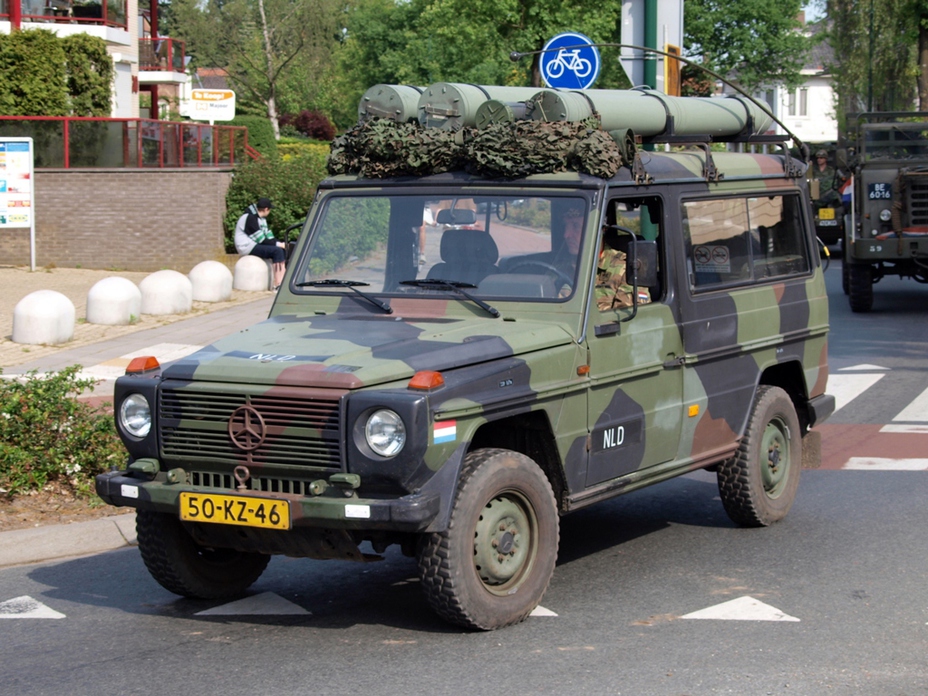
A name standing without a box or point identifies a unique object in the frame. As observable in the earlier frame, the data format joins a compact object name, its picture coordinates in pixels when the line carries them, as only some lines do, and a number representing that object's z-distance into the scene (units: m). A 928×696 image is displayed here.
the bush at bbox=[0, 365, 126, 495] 8.35
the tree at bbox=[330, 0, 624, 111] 36.88
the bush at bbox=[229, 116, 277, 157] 38.69
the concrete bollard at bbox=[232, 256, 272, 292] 21.08
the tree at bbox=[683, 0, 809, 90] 58.81
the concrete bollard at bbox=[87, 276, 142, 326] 17.00
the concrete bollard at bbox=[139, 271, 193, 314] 17.98
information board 21.78
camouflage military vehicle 5.61
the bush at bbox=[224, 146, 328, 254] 24.67
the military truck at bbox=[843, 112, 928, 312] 18.30
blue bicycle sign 12.23
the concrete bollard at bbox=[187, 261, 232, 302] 19.48
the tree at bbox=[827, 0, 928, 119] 45.06
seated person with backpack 20.62
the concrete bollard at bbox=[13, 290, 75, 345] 15.29
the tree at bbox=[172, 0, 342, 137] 67.25
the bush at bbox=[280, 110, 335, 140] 66.75
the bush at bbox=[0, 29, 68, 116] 28.30
